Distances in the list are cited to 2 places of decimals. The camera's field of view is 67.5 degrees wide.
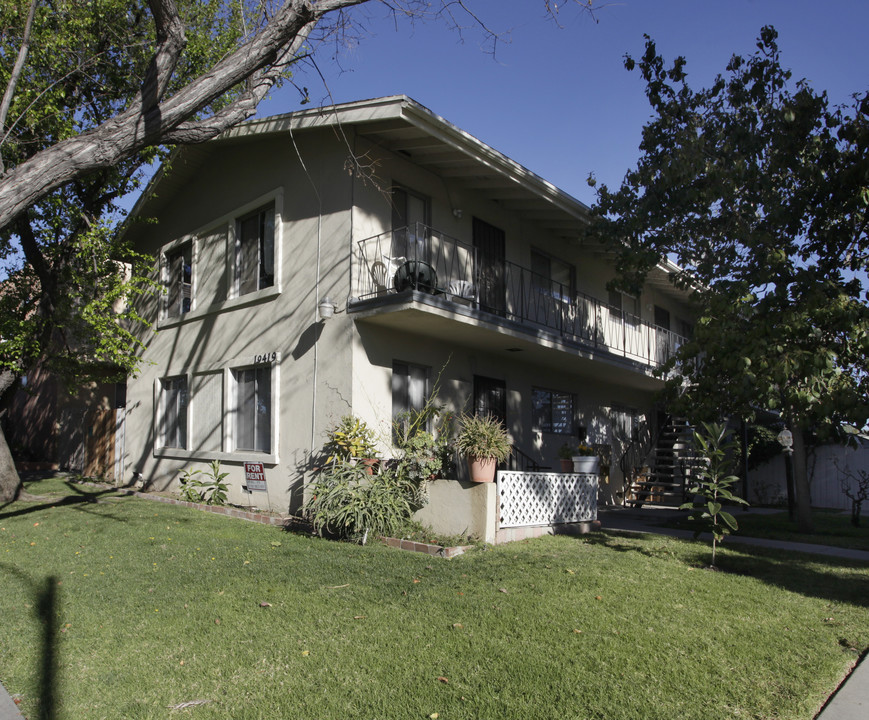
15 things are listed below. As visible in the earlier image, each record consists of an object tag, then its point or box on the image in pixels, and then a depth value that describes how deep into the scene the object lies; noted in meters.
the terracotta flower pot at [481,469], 8.64
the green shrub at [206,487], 11.82
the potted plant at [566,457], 11.18
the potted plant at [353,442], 9.48
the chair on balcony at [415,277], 9.66
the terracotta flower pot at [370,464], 9.40
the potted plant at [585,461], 11.02
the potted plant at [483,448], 8.62
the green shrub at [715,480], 7.31
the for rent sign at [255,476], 11.16
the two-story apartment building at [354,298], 10.25
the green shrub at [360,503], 8.27
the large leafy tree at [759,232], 8.88
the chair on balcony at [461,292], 11.16
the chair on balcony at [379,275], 10.47
